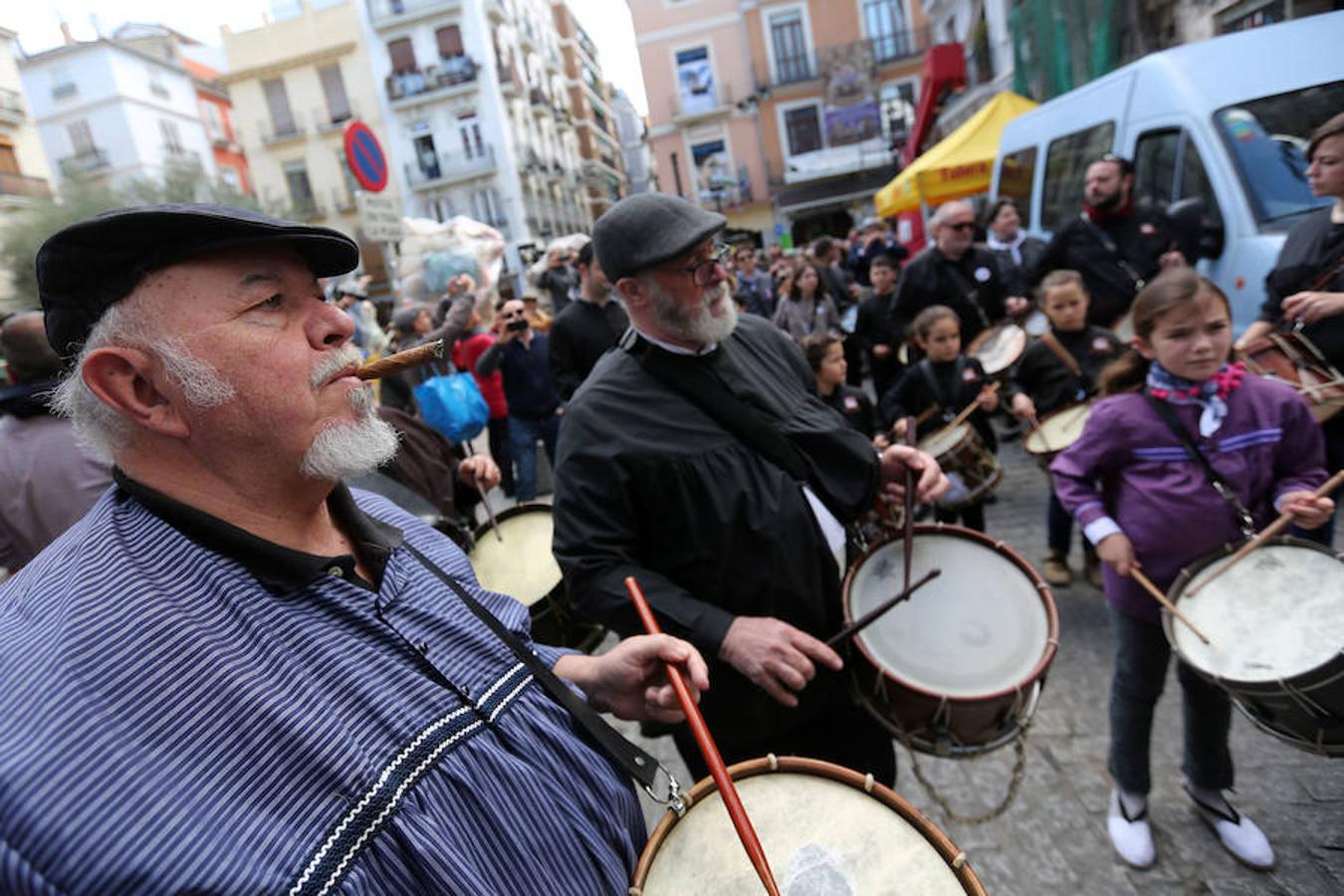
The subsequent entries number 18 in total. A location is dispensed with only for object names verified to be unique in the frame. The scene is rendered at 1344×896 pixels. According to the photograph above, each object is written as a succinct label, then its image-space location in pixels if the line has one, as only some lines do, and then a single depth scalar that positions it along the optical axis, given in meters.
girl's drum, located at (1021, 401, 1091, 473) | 3.71
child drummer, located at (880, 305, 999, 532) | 4.22
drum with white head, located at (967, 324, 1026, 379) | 4.41
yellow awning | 11.28
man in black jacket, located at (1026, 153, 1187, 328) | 4.76
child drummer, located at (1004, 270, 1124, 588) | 4.14
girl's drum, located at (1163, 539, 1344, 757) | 1.78
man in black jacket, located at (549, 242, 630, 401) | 5.41
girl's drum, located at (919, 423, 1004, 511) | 3.69
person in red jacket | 6.37
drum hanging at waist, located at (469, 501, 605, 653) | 2.46
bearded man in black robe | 1.94
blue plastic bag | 4.91
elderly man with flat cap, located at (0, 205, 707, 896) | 0.82
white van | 4.46
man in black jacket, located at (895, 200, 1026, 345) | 5.32
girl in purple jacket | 2.25
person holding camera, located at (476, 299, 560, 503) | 6.35
